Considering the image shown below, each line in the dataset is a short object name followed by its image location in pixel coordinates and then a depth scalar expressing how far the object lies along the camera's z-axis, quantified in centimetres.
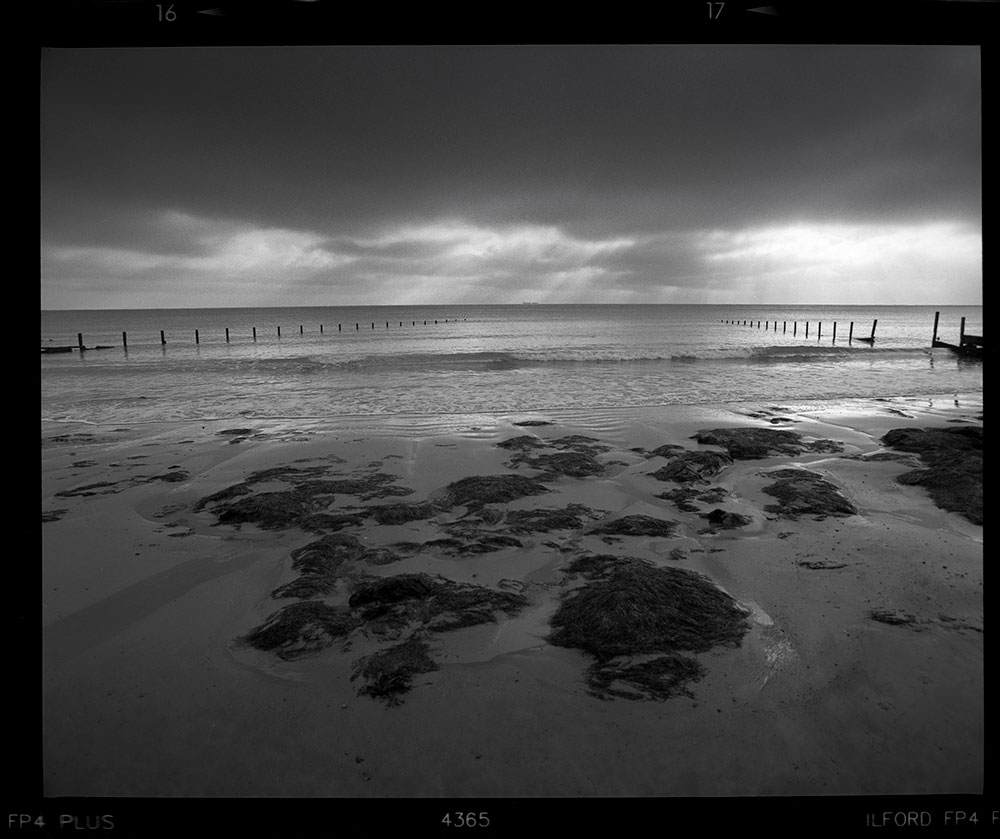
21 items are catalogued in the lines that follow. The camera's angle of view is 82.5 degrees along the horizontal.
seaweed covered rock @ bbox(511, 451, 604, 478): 679
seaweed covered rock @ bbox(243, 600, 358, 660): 317
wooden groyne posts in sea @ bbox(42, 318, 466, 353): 3716
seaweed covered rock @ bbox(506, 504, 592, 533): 502
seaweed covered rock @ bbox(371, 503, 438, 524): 523
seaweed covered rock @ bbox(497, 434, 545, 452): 823
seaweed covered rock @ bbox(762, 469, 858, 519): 525
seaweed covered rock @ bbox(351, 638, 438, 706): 274
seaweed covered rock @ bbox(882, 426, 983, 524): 543
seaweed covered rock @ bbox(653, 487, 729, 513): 561
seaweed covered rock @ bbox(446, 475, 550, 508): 577
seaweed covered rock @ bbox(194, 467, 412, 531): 522
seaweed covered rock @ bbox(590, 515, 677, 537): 485
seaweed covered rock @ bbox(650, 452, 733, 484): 644
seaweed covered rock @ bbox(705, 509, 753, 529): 502
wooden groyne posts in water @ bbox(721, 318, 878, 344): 4119
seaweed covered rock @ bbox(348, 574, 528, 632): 346
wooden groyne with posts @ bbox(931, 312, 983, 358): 2631
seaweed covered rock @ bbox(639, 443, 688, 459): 758
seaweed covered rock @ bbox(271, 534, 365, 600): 386
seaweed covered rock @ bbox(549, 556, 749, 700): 283
